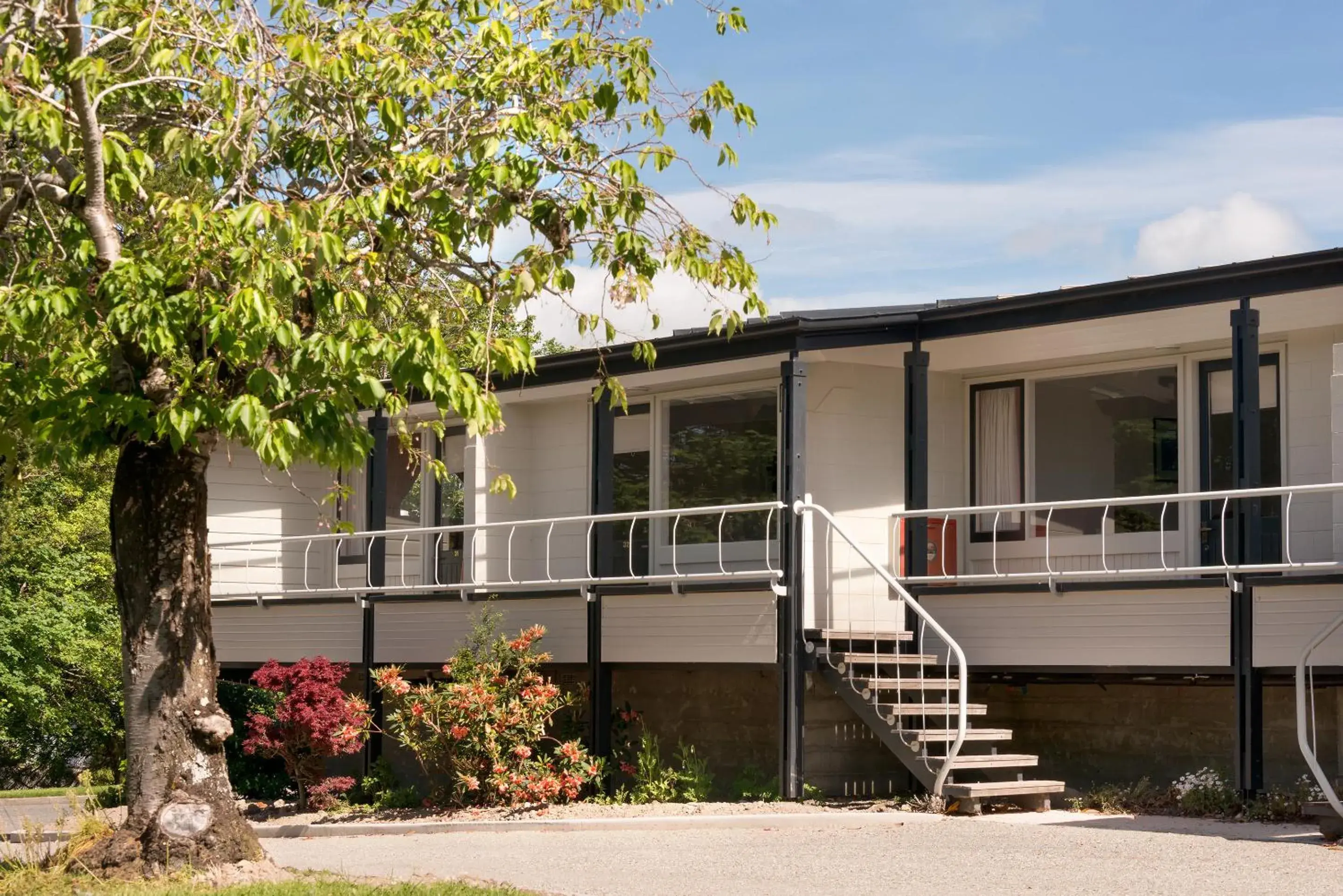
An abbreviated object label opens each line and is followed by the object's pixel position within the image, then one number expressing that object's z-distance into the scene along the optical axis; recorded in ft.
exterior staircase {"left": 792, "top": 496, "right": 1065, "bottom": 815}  44.91
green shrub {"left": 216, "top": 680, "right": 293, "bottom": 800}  58.29
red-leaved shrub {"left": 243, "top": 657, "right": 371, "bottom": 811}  52.90
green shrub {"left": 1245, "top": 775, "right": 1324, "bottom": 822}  42.57
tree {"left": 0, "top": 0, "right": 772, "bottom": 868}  32.68
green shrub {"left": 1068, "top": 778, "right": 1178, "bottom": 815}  45.39
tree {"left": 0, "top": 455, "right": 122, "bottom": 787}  82.28
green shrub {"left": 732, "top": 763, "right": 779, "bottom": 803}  48.55
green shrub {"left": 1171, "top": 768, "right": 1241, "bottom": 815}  43.74
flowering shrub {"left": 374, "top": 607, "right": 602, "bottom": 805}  48.88
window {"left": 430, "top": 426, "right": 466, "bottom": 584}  67.77
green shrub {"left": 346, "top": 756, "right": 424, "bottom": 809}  53.36
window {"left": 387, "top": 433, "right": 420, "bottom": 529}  71.20
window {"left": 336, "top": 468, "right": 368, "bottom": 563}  71.97
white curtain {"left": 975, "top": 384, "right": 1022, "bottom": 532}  55.98
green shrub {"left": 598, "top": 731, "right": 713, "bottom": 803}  49.70
